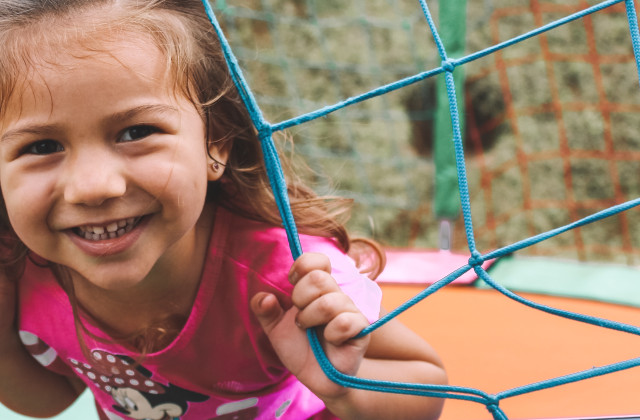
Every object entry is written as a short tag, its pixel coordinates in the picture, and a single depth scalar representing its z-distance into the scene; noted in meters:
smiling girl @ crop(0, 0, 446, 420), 0.63
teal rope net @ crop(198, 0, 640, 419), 0.62
